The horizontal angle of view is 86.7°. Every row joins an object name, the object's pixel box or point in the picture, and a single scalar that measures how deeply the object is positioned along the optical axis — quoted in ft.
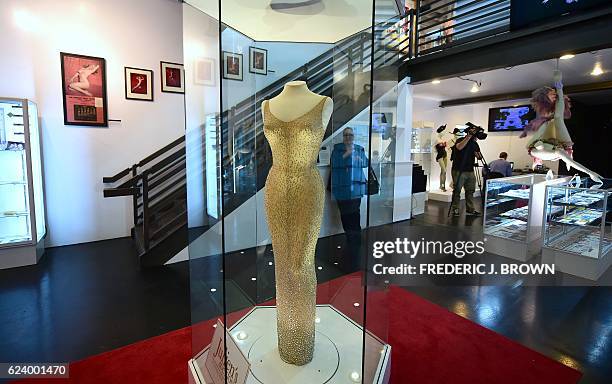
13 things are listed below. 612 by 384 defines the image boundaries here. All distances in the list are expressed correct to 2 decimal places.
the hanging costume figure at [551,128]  10.89
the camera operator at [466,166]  17.46
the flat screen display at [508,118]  23.90
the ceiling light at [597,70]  15.49
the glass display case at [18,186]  10.34
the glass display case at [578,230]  9.61
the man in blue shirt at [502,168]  21.41
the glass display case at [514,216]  11.50
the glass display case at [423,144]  24.80
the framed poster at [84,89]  12.54
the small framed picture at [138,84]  13.79
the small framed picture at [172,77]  14.71
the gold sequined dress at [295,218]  4.34
